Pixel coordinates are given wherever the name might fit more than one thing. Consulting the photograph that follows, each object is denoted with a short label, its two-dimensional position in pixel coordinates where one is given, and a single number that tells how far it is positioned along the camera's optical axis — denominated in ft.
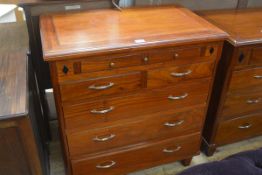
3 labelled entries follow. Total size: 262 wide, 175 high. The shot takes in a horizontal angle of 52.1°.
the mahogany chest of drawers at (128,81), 3.51
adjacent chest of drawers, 4.34
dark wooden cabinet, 3.01
